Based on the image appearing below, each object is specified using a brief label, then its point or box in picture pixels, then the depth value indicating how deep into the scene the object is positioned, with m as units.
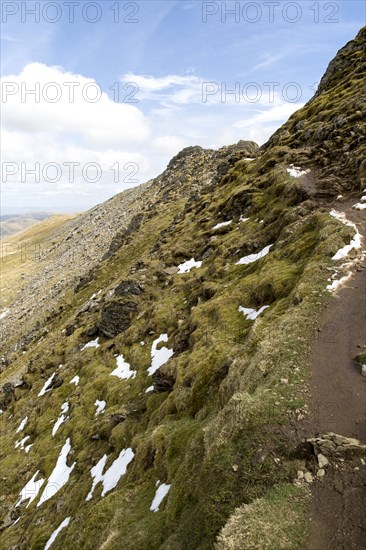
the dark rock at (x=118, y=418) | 30.84
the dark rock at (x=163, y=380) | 29.11
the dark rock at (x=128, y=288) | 51.44
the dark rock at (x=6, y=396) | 55.75
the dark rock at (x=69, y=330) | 60.62
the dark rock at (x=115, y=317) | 48.97
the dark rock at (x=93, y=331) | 53.25
